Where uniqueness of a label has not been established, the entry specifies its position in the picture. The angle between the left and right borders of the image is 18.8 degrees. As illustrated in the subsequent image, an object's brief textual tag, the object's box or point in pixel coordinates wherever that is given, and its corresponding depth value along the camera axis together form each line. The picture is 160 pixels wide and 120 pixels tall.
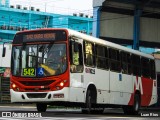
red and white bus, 18.66
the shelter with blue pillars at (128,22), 38.59
